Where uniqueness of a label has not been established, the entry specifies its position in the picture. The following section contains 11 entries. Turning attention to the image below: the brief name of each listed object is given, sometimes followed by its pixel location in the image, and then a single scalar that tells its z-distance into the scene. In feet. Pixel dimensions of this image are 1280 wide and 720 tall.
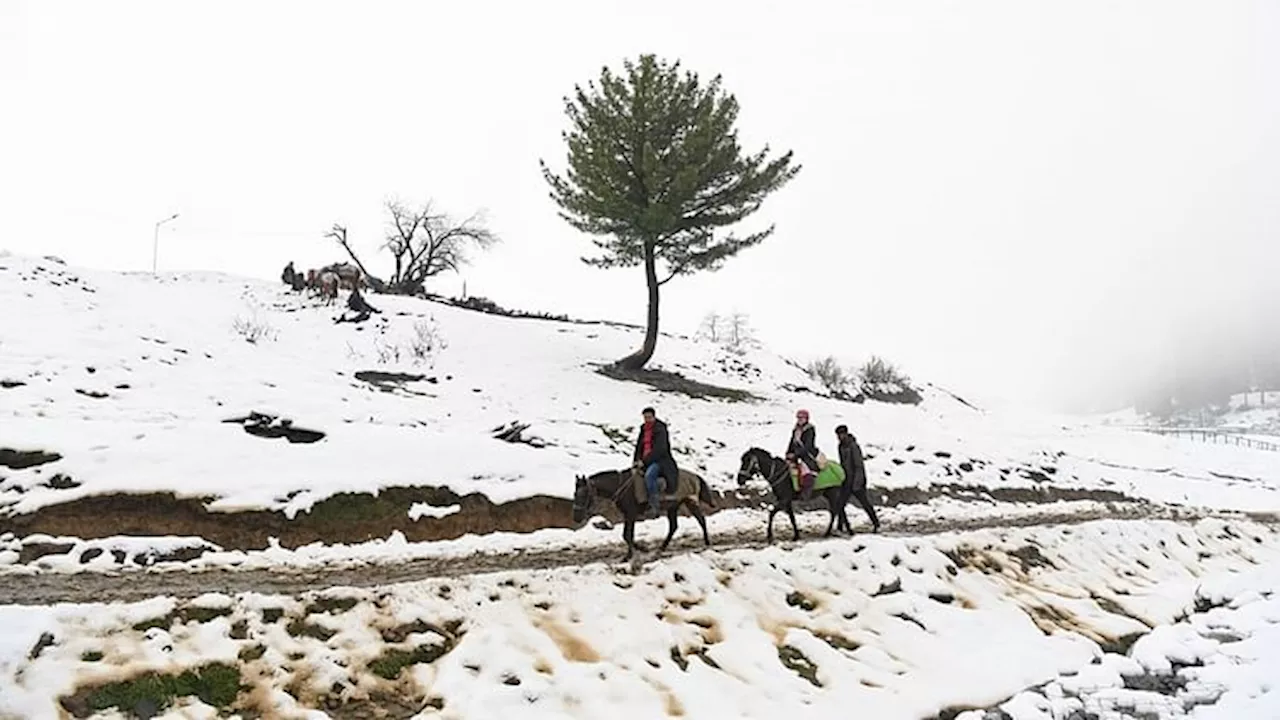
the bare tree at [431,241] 168.76
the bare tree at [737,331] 219.43
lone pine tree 91.04
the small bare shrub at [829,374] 135.13
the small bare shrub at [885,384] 145.13
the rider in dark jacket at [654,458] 42.63
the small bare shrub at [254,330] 82.28
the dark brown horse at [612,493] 41.98
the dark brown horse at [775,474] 49.89
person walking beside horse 52.60
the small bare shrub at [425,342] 84.99
